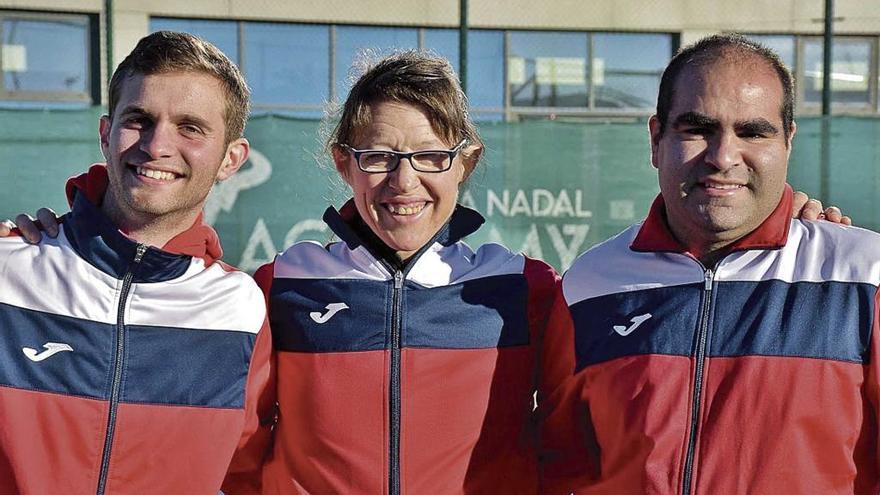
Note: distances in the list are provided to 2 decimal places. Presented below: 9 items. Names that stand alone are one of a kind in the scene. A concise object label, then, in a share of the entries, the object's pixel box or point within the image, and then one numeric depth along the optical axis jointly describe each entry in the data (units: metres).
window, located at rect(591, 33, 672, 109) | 12.13
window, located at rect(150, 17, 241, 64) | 11.63
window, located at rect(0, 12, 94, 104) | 10.91
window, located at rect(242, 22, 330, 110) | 11.12
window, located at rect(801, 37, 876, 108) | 12.37
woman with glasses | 2.51
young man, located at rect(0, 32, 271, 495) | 2.35
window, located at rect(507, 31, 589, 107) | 12.10
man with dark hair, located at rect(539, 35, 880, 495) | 2.22
